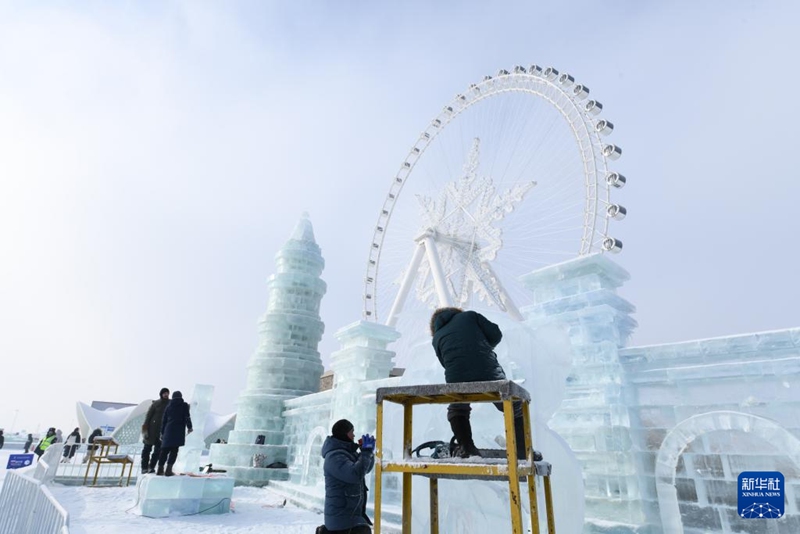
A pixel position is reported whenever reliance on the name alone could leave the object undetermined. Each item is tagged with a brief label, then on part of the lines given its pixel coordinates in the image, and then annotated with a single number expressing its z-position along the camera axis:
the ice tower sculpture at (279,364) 15.66
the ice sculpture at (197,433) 14.69
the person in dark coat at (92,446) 12.86
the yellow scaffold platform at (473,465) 2.78
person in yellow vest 16.01
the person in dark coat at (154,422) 9.13
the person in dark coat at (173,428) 8.00
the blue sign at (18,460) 12.31
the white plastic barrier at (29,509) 4.19
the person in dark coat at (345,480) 3.78
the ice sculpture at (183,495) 7.86
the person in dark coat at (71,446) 15.40
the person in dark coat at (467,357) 3.50
